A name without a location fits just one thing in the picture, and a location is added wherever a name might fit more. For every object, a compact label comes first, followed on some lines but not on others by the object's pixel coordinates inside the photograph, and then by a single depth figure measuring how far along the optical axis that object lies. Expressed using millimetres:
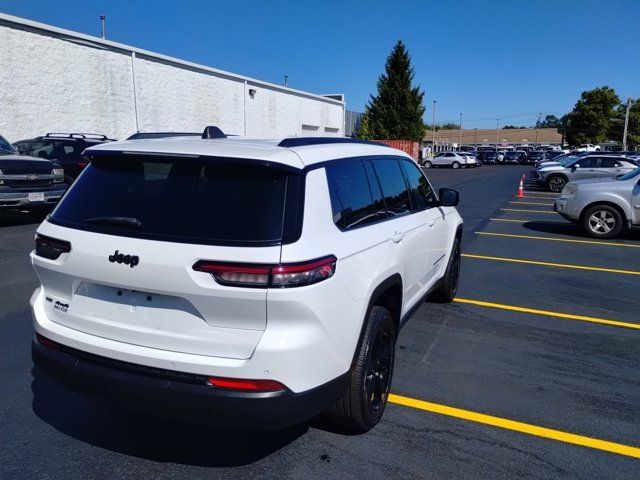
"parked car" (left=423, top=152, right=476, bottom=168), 47438
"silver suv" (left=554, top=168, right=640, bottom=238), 10156
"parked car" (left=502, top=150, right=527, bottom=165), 55812
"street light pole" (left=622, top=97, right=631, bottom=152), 55475
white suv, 2328
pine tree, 48438
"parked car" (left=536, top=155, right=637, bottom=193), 19109
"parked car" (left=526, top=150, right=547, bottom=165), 54284
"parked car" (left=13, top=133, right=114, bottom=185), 11570
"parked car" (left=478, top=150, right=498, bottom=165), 56938
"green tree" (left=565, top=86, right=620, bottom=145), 65562
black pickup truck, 9773
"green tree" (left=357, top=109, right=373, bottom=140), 49594
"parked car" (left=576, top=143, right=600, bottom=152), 61369
